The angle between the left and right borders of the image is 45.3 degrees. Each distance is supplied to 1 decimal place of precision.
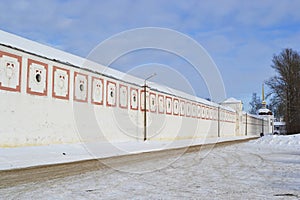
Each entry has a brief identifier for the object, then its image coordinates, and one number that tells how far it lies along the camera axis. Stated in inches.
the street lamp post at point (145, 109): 1353.3
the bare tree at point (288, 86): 1899.6
